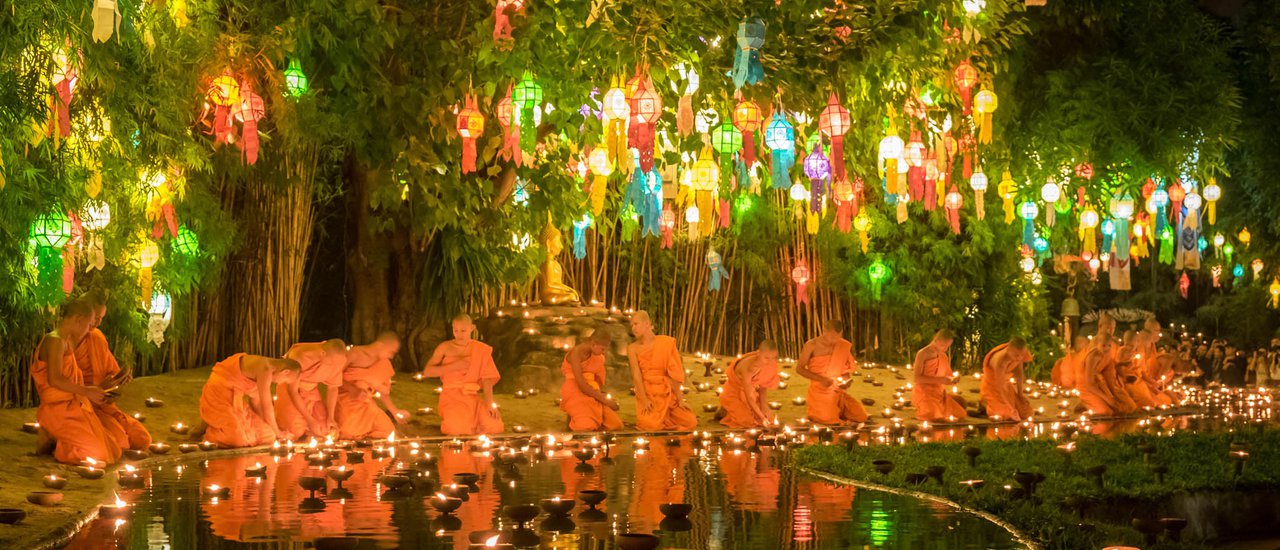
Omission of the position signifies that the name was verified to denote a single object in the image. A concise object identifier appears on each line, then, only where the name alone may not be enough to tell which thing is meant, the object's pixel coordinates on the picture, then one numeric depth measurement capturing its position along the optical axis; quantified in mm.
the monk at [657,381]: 11672
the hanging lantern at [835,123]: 9750
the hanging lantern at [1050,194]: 14555
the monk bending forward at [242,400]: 9680
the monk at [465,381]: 10992
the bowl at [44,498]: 6141
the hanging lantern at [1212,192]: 15672
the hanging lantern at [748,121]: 9555
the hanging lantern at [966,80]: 11989
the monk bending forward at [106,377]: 8883
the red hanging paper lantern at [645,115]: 9102
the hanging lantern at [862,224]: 15977
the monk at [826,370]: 12234
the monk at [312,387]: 10305
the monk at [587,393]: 11406
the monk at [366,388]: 10578
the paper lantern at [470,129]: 10391
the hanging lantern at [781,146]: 9695
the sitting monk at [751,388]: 11742
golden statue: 14642
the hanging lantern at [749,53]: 8797
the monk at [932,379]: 12680
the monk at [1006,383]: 13148
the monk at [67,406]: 8367
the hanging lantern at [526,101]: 9938
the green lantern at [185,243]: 11164
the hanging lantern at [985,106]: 12039
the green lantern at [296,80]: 10469
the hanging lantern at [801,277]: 18172
